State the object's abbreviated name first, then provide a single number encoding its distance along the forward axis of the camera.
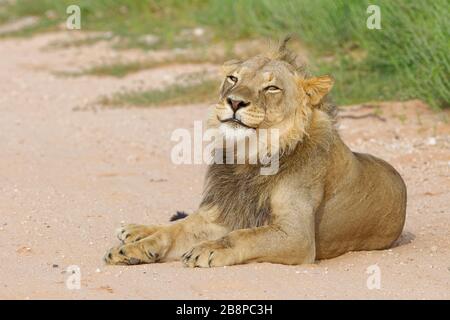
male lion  11.23
